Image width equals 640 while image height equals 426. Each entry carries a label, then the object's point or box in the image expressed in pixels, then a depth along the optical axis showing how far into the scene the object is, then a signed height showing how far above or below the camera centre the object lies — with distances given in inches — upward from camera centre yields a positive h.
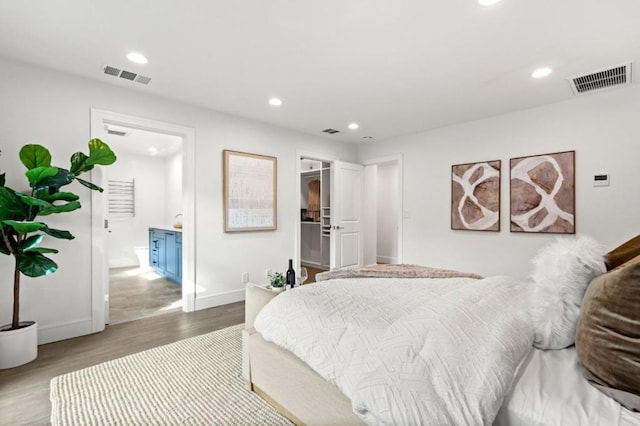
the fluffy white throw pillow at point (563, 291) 47.9 -12.7
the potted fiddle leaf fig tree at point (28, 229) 90.0 -4.6
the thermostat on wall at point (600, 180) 129.1 +14.3
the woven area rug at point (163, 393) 68.9 -46.6
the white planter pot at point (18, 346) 91.4 -41.1
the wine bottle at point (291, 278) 107.9 -23.2
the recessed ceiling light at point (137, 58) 100.3 +52.8
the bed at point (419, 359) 38.2 -22.3
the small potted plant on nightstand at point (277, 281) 110.1 -25.1
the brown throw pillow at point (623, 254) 50.2 -7.0
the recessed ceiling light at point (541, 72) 109.3 +52.1
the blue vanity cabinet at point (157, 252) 211.6 -28.2
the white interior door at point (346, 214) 209.9 -0.5
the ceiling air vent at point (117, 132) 198.5 +54.1
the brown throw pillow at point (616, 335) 34.7 -14.9
